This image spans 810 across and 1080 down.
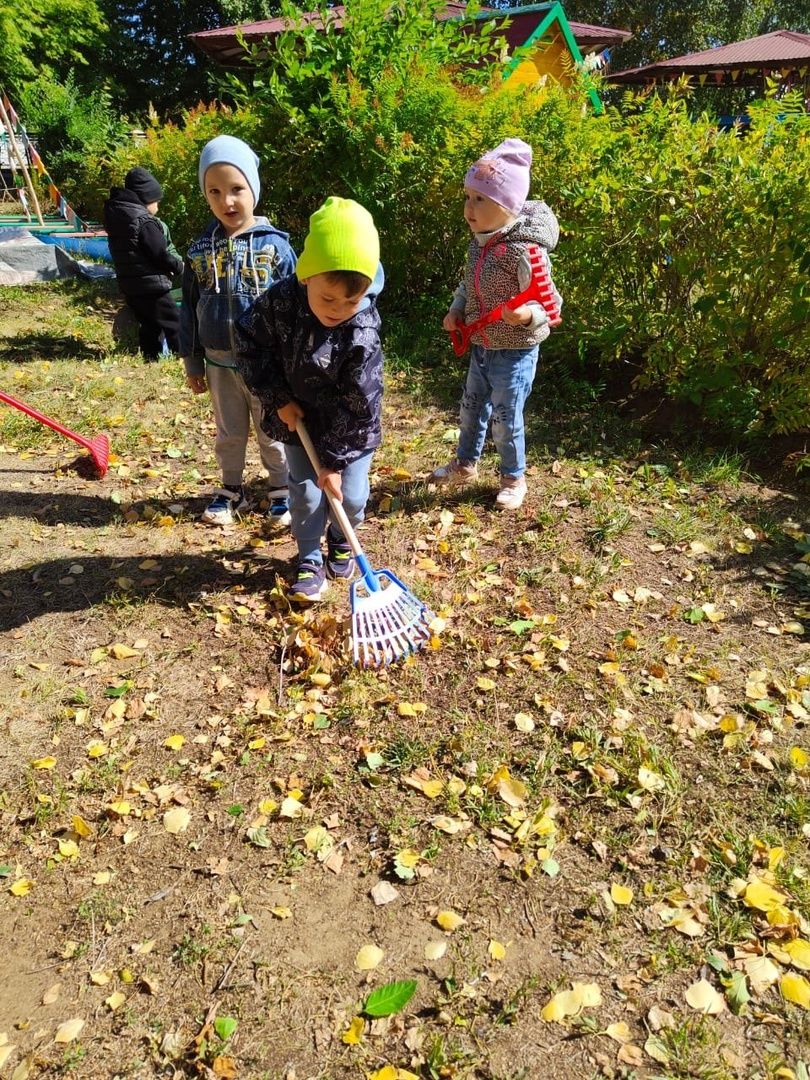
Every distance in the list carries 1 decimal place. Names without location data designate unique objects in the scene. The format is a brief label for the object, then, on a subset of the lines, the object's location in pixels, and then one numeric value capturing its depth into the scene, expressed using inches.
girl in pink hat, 126.3
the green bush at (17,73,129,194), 681.0
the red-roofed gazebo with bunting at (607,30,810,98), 657.6
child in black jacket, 240.4
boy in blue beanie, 123.8
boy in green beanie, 96.3
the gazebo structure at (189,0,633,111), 542.6
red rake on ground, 174.9
